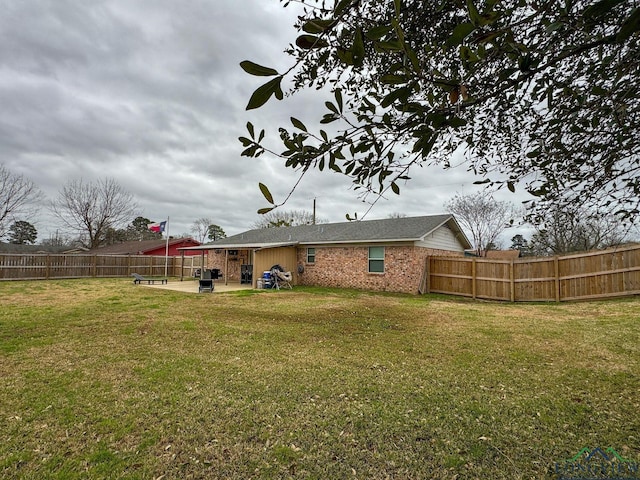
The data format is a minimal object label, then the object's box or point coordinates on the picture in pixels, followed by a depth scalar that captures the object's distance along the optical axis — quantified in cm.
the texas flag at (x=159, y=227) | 2186
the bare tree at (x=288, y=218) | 3553
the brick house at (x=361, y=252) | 1375
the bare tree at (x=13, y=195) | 2223
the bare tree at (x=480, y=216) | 2228
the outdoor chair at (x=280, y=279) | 1497
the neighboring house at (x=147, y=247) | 2825
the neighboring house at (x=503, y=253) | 2905
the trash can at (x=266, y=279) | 1496
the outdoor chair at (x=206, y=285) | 1371
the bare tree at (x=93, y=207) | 2789
